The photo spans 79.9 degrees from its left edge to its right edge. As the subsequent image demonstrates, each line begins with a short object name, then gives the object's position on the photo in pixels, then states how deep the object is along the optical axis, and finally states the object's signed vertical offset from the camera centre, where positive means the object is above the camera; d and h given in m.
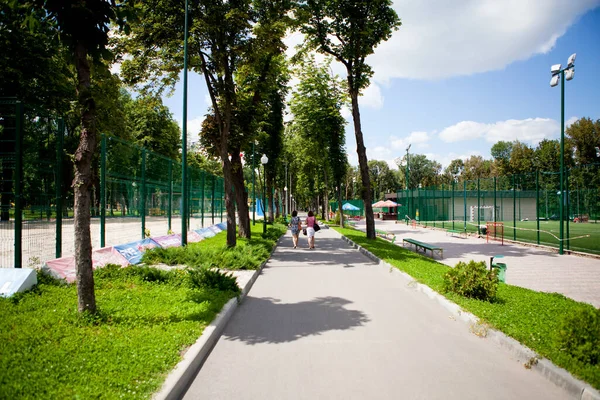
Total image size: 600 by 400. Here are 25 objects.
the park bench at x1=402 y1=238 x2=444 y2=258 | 13.57 -1.79
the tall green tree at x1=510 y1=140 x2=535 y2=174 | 61.38 +7.19
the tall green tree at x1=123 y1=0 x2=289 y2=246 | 12.48 +5.87
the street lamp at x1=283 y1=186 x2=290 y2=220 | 52.00 -1.16
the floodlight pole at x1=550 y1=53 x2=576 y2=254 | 14.46 +4.57
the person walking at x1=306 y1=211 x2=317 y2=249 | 16.64 -1.23
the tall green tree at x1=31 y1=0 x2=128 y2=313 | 5.00 +1.43
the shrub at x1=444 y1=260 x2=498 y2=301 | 6.65 -1.55
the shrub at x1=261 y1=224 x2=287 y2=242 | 19.52 -1.96
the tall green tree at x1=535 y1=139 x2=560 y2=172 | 58.12 +7.28
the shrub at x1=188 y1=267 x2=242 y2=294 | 7.50 -1.67
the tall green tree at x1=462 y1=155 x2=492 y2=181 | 85.06 +8.01
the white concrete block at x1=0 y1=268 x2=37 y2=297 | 5.90 -1.31
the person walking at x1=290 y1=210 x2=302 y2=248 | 17.38 -1.23
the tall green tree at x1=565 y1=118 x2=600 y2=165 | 49.16 +8.23
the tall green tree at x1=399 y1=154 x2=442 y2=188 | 105.06 +9.44
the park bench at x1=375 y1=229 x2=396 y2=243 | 22.19 -2.31
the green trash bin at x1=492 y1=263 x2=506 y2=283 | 8.69 -1.71
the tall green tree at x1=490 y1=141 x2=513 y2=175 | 90.69 +13.07
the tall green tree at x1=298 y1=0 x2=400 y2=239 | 17.70 +8.65
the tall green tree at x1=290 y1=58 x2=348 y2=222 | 27.34 +6.76
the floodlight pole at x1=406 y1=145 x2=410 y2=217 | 42.72 -0.61
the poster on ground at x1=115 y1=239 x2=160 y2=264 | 10.00 -1.40
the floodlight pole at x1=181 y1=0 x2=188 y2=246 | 10.70 +2.20
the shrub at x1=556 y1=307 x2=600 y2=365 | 3.94 -1.57
